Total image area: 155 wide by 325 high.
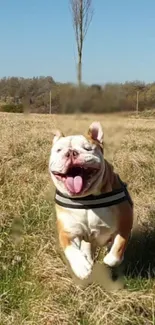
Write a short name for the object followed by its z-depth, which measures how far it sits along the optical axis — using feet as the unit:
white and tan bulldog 9.89
